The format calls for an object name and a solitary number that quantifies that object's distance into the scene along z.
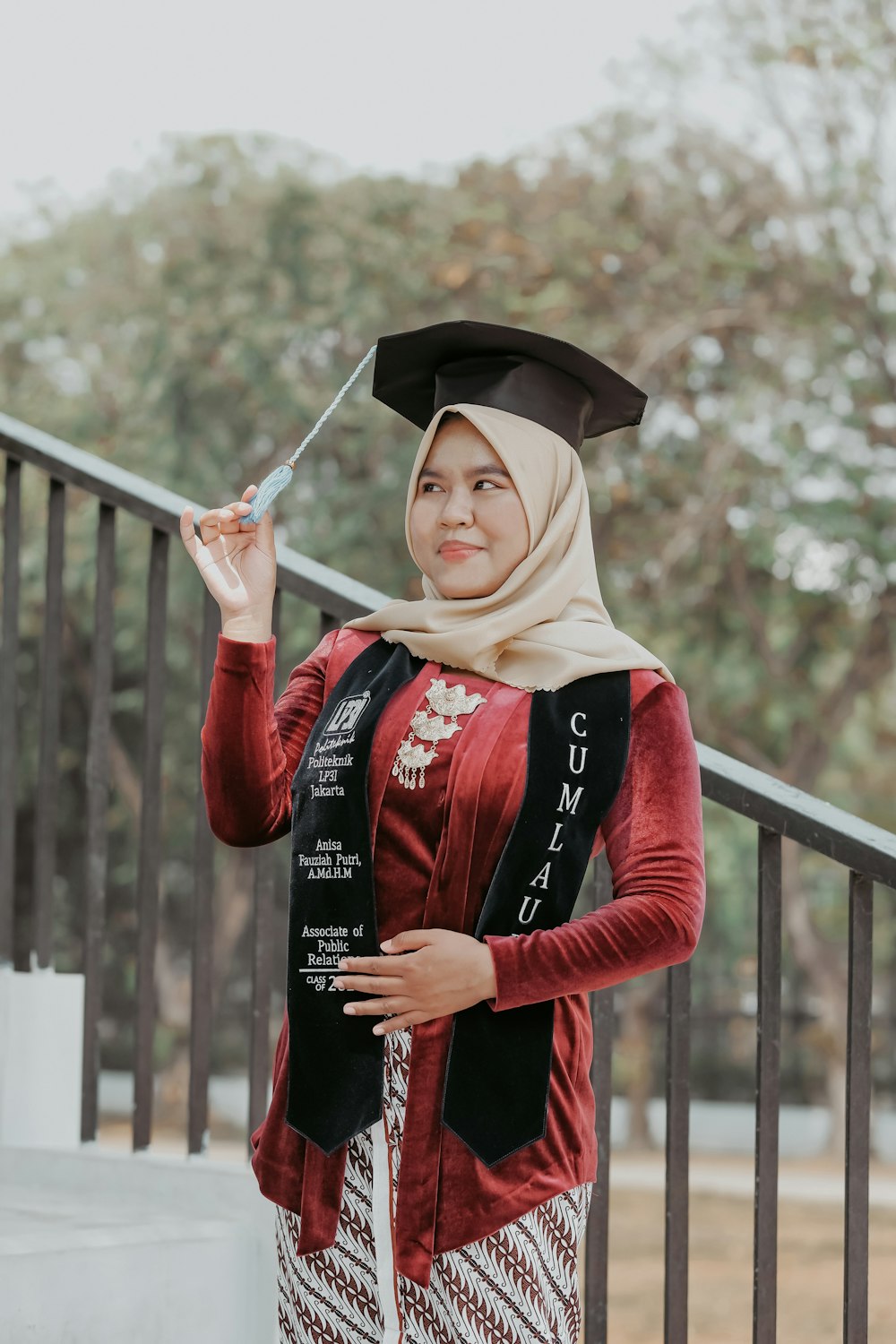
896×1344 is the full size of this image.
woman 3.78
